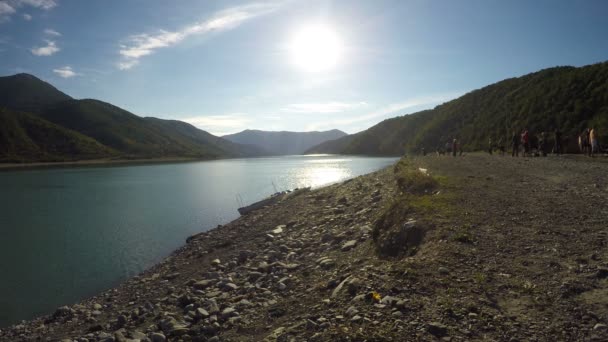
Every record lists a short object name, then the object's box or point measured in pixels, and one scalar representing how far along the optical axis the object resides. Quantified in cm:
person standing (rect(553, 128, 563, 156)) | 3653
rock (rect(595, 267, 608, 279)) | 665
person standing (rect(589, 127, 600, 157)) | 3053
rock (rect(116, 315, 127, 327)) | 1125
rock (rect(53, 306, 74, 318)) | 1319
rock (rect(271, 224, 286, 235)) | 2003
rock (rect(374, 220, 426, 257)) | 1055
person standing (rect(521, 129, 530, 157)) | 3778
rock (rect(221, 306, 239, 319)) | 934
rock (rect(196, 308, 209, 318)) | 973
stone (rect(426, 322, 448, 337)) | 564
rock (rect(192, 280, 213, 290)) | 1312
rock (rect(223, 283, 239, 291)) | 1208
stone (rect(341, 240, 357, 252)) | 1327
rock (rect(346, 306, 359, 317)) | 676
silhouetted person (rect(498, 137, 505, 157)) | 4622
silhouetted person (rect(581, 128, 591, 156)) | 3212
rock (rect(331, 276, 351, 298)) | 820
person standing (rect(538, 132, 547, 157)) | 3700
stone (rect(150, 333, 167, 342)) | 884
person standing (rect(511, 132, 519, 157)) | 3846
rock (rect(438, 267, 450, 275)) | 771
